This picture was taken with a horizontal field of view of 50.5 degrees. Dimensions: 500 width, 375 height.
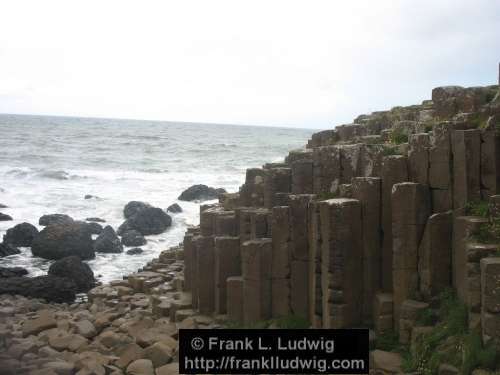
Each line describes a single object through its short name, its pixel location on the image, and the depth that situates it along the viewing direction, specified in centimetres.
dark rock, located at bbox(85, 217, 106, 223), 2438
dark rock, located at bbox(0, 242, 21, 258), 1811
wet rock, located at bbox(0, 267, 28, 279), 1550
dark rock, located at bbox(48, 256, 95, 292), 1498
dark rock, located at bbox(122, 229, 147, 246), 2019
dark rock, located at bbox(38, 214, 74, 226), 2183
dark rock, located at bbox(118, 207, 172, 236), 2223
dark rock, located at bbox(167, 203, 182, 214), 2678
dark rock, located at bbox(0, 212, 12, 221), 2345
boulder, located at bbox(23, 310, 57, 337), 1050
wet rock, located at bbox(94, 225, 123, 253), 1925
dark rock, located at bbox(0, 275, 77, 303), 1395
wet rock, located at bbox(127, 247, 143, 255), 1920
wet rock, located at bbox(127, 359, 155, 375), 805
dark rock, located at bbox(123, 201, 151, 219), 2452
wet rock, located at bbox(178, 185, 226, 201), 3033
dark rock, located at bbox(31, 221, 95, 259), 1788
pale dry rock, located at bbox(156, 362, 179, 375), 772
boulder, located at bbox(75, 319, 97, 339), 1028
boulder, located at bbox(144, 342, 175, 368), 834
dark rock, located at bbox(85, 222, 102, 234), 2194
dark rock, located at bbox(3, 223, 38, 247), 1930
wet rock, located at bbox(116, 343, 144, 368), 852
